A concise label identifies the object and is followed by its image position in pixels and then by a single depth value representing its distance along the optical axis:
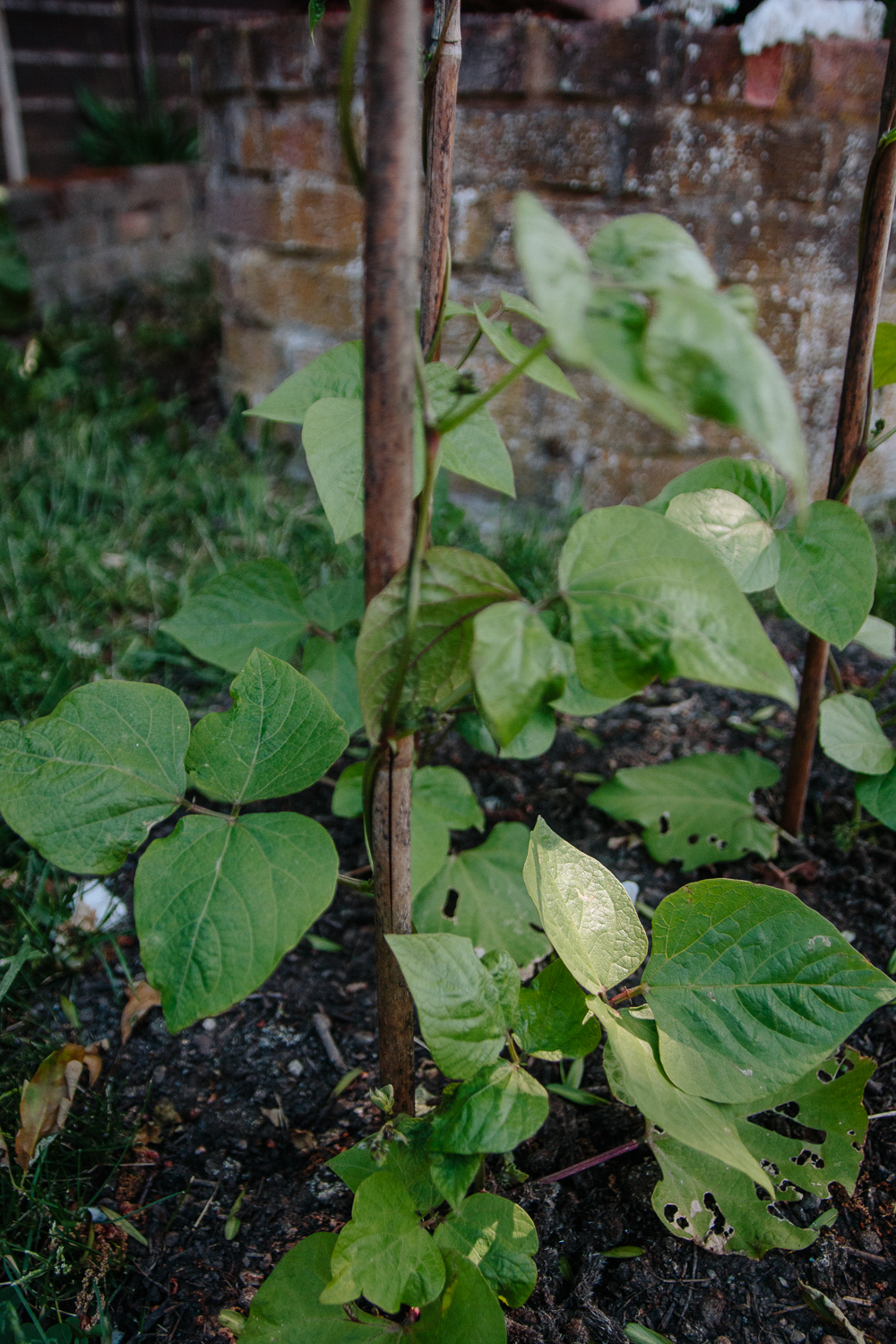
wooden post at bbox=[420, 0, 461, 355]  0.83
